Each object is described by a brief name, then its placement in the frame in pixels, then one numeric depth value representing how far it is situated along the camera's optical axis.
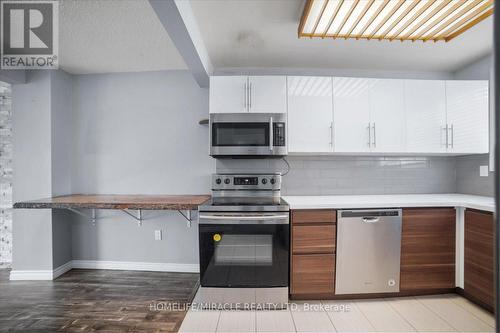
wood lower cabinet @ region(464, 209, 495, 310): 1.93
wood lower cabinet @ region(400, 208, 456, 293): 2.17
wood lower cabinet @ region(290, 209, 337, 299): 2.11
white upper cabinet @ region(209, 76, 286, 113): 2.42
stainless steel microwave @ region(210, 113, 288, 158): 2.32
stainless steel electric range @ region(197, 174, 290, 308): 2.03
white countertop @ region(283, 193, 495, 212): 2.11
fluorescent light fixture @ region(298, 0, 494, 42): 1.61
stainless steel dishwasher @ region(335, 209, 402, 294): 2.12
